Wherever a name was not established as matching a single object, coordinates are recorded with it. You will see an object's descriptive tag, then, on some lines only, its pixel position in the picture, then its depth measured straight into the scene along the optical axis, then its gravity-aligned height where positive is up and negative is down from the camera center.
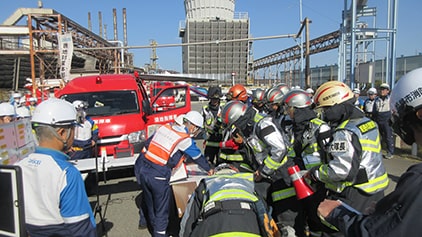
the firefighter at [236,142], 4.52 -0.84
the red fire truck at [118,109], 7.05 -0.50
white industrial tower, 57.31 +8.47
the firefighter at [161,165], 4.07 -1.04
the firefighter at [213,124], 6.89 -0.85
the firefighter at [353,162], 2.86 -0.73
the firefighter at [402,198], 1.26 -0.48
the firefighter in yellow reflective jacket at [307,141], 3.51 -0.66
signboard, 14.41 +1.77
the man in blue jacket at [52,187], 2.14 -0.69
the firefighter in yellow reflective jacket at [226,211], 2.31 -1.00
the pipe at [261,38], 15.91 +2.68
